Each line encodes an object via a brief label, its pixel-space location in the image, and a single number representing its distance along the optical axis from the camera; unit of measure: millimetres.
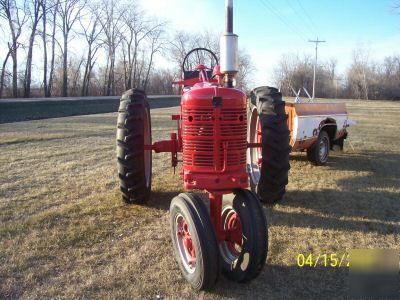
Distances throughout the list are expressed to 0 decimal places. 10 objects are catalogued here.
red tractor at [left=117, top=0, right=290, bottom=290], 3125
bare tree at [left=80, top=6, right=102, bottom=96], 49062
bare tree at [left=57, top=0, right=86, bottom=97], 42619
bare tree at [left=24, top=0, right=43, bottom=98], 37312
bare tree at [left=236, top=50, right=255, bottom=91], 57300
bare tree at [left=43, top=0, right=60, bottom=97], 40719
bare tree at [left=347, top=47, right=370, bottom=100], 74594
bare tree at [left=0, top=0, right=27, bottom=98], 34000
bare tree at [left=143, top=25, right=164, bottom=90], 63719
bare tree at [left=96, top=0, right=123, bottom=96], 51906
